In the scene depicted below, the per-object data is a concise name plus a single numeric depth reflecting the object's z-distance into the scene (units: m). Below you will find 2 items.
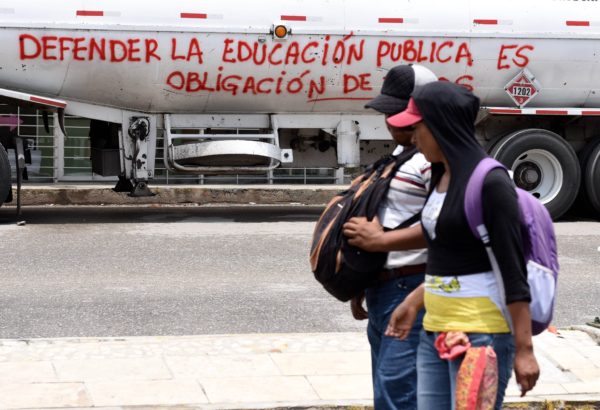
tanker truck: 12.55
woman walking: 3.32
